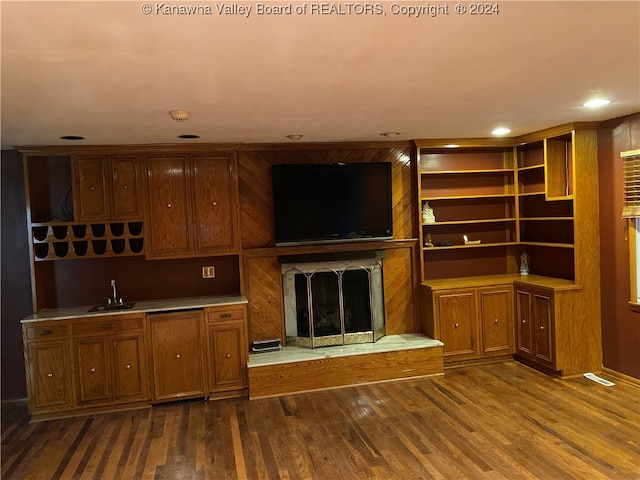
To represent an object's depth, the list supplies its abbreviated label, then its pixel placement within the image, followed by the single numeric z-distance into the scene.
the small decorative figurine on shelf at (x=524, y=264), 5.25
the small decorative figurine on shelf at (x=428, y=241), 5.13
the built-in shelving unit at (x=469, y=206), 5.17
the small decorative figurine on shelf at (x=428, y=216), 5.07
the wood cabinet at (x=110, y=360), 4.09
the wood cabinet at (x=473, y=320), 4.83
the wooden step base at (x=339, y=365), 4.33
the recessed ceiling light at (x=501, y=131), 4.43
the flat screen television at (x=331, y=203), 4.70
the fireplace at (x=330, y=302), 4.79
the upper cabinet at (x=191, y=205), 4.43
